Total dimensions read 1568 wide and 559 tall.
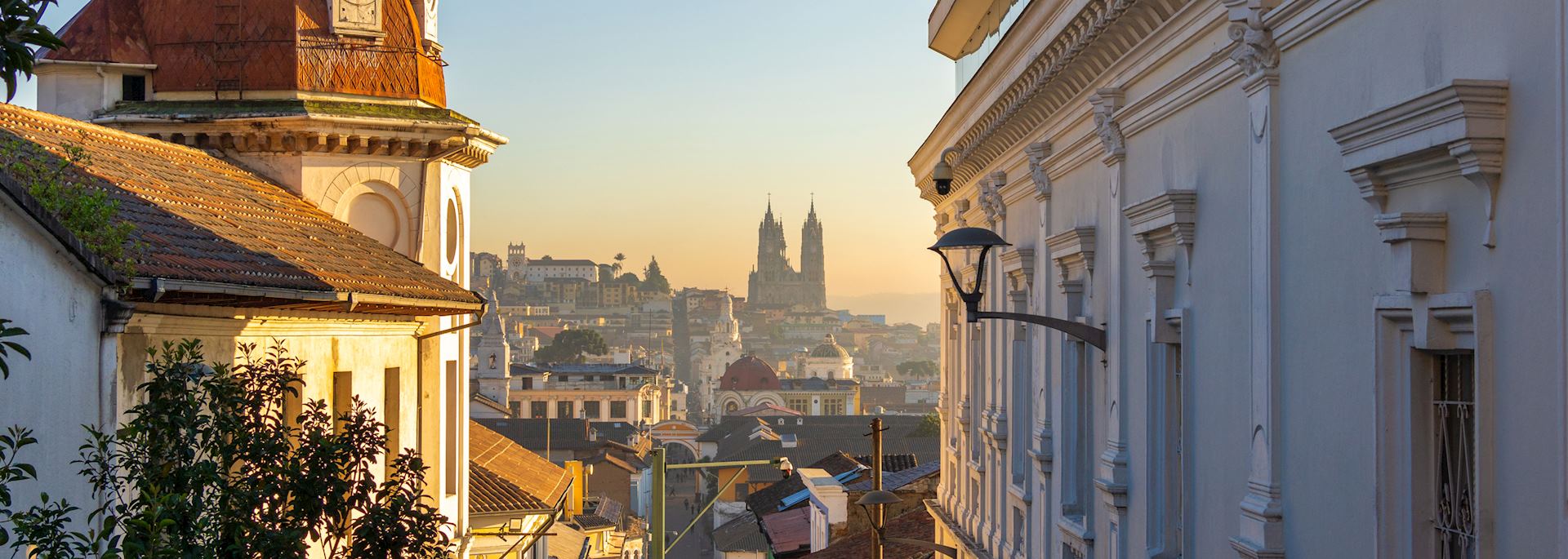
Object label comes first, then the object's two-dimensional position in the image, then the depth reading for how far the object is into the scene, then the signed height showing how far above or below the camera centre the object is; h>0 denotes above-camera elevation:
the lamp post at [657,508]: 20.44 -2.80
